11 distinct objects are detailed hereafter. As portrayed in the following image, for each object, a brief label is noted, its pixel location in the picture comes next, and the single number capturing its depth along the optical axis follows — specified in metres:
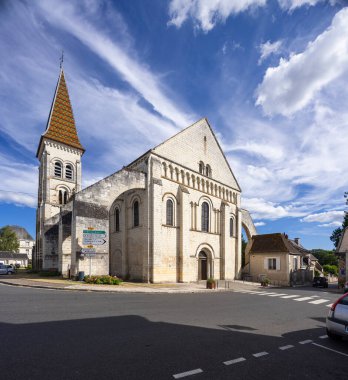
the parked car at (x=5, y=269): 29.25
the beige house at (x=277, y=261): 30.58
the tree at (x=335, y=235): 46.22
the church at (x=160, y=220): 19.52
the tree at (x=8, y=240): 74.12
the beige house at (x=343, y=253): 27.66
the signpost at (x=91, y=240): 18.41
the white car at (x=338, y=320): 6.30
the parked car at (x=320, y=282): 29.27
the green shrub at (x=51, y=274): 23.32
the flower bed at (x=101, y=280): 17.27
